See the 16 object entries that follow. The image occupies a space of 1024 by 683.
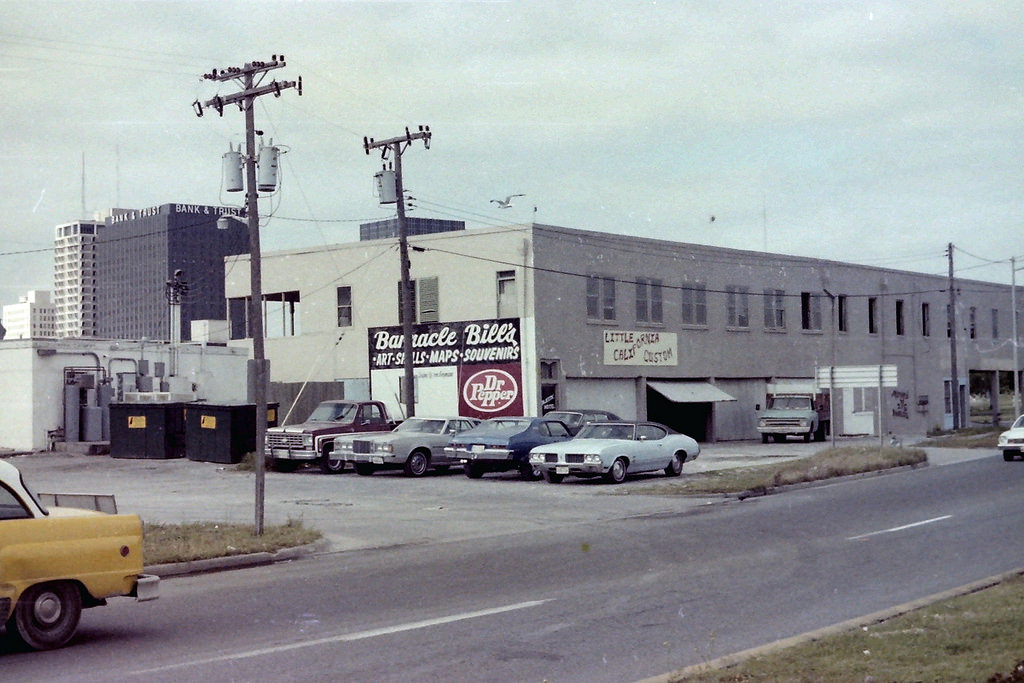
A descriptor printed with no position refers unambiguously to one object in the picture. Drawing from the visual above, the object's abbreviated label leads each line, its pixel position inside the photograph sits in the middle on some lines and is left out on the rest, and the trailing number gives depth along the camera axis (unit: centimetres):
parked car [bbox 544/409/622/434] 3507
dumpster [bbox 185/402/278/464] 3688
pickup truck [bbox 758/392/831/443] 4788
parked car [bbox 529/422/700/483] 2719
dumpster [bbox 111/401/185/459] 3934
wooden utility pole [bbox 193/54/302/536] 1831
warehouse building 4250
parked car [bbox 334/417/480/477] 3075
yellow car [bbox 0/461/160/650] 919
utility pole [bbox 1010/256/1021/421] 6253
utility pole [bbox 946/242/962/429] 5739
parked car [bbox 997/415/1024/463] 3281
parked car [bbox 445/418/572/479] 2922
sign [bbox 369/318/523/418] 4225
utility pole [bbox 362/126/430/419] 3638
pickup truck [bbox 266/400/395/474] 3256
